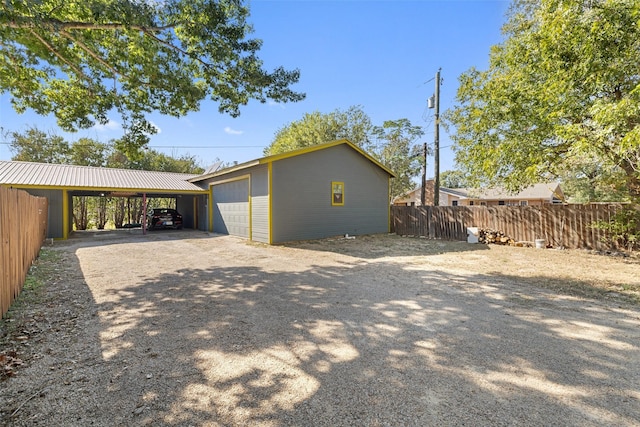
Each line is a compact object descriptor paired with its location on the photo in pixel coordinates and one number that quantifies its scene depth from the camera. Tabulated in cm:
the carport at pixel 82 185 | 1220
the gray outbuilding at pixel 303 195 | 1073
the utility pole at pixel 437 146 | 1362
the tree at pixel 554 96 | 600
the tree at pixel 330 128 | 2302
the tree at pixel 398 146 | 2398
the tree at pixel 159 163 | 2598
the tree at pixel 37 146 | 2314
